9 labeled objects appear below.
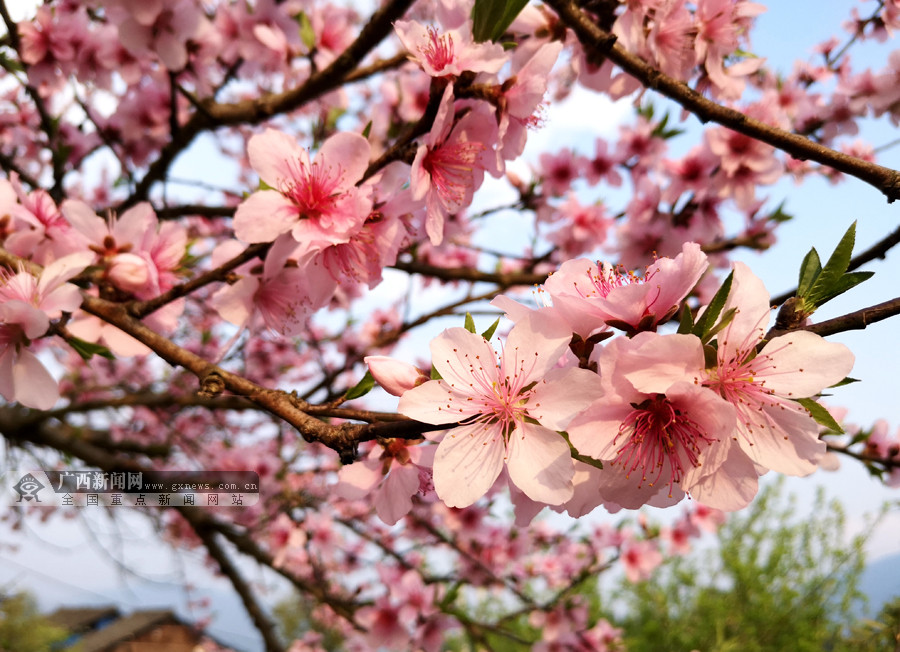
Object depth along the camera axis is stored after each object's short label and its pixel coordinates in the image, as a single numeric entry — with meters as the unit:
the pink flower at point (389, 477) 0.15
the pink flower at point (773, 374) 0.11
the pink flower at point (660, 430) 0.10
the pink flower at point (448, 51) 0.15
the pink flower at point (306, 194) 0.16
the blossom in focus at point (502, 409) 0.11
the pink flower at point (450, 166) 0.16
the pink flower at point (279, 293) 0.17
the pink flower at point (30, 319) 0.15
